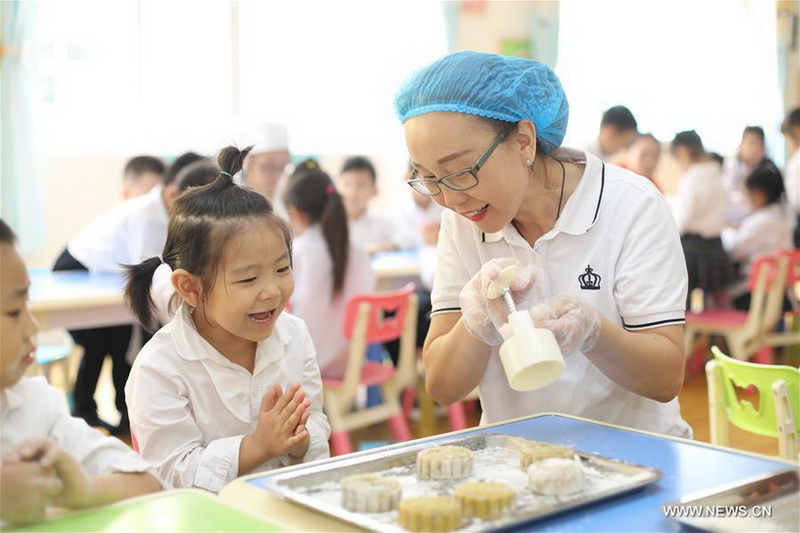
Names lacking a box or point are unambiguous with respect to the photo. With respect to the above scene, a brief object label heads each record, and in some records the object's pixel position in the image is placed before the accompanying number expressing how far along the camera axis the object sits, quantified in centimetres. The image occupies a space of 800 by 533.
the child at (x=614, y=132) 520
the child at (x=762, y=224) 523
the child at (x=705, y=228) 498
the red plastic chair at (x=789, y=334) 451
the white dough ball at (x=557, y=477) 107
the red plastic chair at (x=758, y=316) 429
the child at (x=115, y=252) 344
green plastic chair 190
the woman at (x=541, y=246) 146
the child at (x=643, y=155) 520
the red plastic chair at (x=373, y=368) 319
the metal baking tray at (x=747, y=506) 97
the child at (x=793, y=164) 638
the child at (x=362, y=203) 507
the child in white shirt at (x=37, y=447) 99
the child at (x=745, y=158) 718
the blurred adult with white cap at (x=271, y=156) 376
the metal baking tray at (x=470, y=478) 100
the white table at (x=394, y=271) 408
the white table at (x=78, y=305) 307
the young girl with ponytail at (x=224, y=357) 142
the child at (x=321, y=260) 330
